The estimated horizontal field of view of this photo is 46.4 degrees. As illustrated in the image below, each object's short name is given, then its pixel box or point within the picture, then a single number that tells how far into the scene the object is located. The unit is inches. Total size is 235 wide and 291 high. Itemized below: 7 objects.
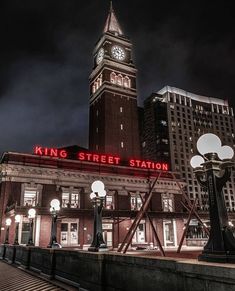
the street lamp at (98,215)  398.9
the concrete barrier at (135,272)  182.2
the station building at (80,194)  1550.2
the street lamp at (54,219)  600.1
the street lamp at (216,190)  206.1
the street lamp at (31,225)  762.8
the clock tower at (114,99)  2684.5
